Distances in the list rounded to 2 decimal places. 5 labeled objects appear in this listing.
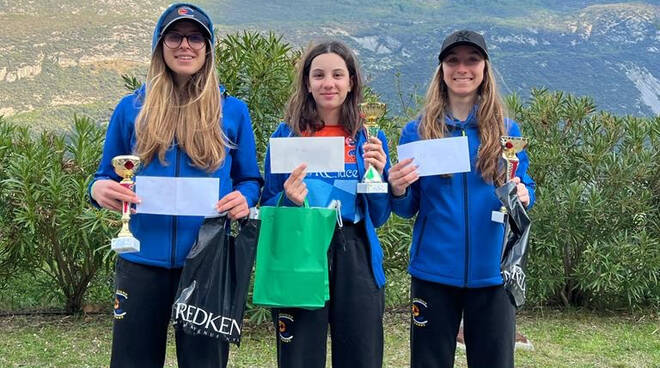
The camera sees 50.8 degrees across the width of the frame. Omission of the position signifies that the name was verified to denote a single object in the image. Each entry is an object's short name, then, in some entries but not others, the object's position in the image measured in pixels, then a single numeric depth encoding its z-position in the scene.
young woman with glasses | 2.57
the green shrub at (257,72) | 5.35
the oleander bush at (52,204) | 5.21
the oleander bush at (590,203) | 6.21
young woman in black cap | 2.79
